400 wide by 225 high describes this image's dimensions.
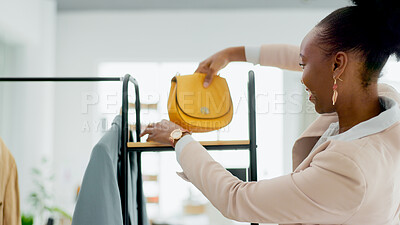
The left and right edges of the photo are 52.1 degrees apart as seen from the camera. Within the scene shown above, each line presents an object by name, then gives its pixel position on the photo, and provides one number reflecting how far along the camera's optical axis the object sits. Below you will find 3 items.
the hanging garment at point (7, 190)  1.47
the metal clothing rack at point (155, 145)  1.19
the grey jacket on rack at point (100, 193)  1.15
